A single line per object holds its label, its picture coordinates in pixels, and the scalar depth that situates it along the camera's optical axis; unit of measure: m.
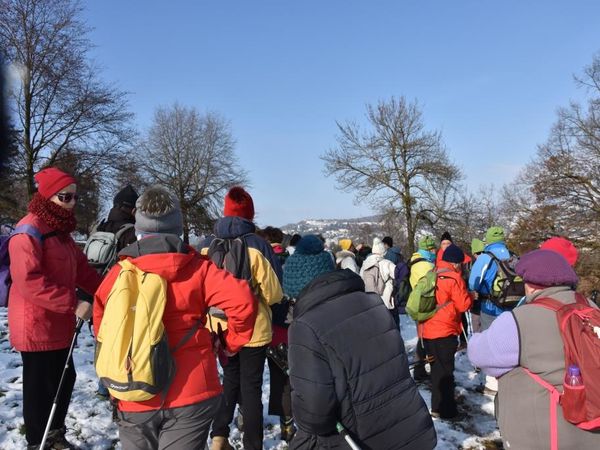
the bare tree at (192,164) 33.50
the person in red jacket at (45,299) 3.14
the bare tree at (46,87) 13.79
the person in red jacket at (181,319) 2.28
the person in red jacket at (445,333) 4.98
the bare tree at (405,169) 26.44
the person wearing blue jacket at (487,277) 5.85
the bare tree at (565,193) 23.59
